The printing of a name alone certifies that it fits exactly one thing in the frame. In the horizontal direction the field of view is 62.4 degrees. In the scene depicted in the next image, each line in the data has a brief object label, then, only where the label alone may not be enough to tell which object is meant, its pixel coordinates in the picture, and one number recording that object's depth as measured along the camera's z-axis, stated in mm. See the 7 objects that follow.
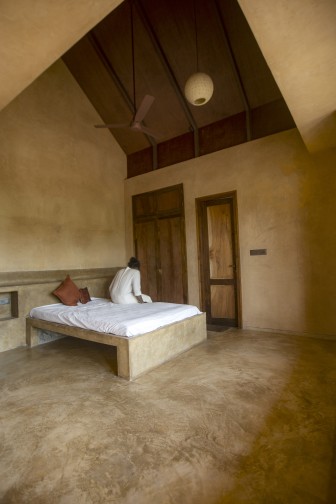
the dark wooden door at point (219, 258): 5078
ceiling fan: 3619
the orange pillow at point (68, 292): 4586
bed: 2996
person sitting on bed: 4348
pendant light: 3670
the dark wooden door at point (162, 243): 5695
